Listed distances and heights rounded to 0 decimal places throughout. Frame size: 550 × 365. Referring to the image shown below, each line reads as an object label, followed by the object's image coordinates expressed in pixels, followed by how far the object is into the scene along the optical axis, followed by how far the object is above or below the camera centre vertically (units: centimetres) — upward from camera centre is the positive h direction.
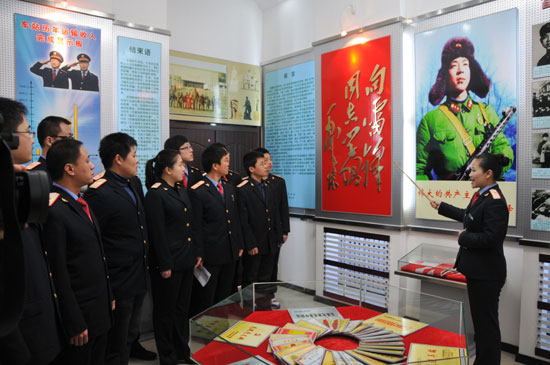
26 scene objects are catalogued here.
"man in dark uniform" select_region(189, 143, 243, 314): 349 -50
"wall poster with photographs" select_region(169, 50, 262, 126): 524 +104
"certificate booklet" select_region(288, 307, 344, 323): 205 -72
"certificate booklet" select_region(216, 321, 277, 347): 173 -72
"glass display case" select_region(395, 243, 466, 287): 340 -81
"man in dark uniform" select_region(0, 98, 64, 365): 165 -52
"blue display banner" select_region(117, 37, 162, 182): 409 +74
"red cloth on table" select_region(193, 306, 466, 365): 162 -73
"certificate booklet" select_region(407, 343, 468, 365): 153 -71
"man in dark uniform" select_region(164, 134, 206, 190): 379 +20
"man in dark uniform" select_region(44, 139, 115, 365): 188 -43
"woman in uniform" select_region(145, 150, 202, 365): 298 -62
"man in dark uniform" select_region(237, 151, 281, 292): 419 -54
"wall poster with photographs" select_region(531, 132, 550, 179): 318 +11
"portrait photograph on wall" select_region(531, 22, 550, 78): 316 +91
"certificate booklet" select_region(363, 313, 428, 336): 189 -72
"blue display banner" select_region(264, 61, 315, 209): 538 +56
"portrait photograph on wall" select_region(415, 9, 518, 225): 348 +58
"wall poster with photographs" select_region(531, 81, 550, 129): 317 +50
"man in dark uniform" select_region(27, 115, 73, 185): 283 +25
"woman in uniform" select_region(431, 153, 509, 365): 273 -58
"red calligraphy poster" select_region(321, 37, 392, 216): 430 +44
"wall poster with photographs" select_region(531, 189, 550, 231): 318 -31
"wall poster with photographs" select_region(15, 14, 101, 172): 349 +82
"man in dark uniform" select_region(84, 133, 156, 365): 250 -37
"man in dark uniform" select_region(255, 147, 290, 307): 470 -38
